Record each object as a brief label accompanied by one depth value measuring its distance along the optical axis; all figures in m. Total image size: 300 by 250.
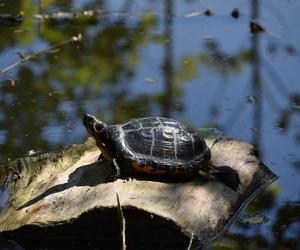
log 9.69
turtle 10.27
